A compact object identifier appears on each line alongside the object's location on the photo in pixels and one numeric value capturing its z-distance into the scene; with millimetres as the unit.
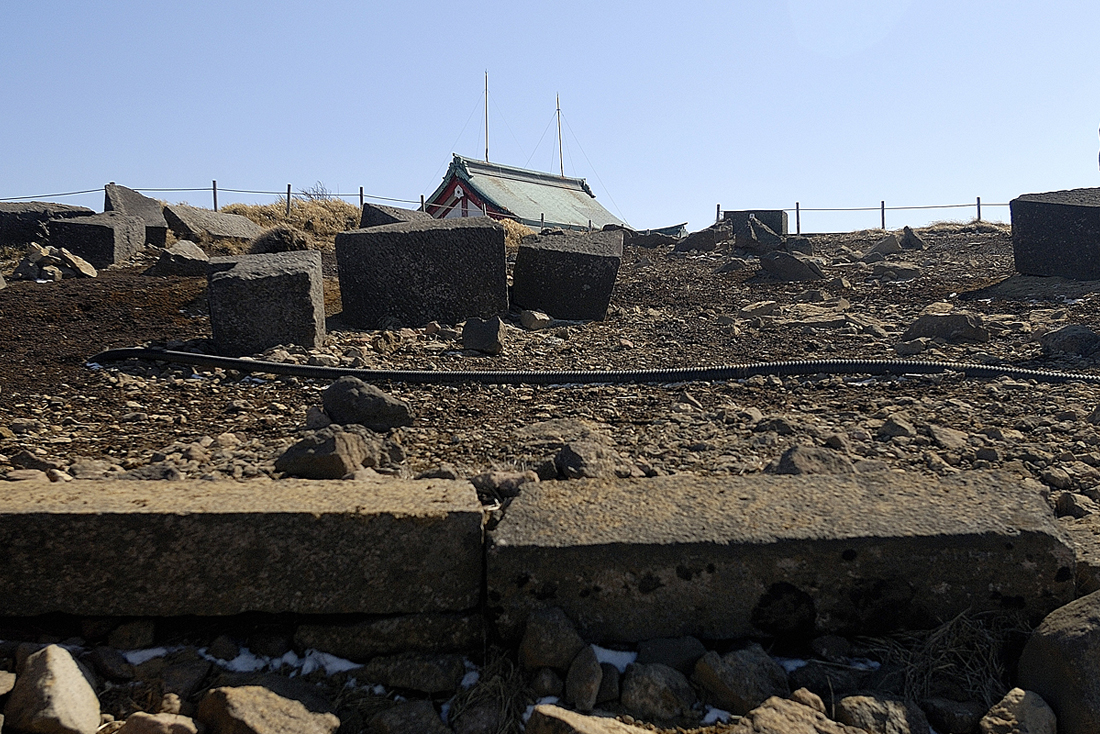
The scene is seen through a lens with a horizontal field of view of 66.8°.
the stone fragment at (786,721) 1893
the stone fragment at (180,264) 7641
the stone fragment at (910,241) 11547
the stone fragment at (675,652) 2121
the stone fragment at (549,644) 2098
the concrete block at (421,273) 6191
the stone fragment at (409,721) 1979
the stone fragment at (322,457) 2811
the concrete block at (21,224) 9469
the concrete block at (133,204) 11633
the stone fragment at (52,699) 1862
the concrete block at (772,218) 13586
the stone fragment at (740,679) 2006
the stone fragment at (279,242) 7816
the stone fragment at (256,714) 1878
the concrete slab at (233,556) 2135
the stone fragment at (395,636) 2205
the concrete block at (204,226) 10508
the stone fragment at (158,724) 1849
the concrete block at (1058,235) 7547
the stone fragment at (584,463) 2877
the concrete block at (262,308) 5203
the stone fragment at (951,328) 5594
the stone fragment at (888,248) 10994
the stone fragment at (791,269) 8781
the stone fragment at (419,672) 2123
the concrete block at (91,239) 8719
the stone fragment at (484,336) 5438
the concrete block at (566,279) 6773
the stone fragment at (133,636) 2176
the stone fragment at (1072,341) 5004
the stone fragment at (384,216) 8281
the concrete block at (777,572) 2135
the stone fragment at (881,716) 1936
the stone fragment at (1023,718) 1866
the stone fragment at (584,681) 2004
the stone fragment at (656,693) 1996
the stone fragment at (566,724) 1827
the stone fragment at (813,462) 2789
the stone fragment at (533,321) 6285
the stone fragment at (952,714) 1957
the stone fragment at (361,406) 3629
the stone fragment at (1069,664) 1884
